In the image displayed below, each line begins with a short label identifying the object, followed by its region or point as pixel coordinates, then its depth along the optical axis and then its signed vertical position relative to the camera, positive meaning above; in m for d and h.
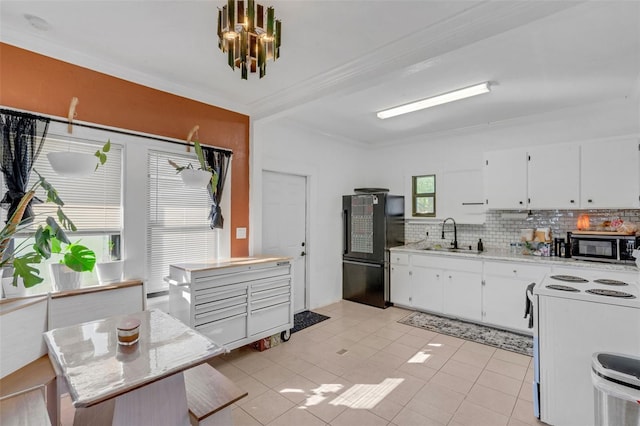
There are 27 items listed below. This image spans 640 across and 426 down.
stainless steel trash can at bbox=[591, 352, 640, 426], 1.54 -0.92
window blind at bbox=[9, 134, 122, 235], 2.35 +0.18
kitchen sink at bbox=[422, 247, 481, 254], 4.32 -0.54
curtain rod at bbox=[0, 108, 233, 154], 2.19 +0.72
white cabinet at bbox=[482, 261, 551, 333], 3.59 -0.95
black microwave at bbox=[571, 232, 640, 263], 3.16 -0.35
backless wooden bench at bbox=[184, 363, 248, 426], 1.51 -0.99
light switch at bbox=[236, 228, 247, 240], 3.57 -0.24
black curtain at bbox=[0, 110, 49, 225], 2.13 +0.43
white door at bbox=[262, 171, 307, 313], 4.14 -0.12
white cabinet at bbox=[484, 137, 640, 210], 3.28 +0.45
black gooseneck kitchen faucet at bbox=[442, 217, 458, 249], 4.64 -0.31
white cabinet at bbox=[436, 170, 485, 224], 4.46 +0.26
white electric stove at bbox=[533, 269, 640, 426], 1.89 -0.80
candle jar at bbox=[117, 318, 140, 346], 1.42 -0.57
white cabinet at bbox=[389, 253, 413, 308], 4.58 -1.04
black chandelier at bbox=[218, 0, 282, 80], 1.45 +0.89
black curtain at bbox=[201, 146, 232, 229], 3.25 +0.39
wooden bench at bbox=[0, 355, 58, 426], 1.66 -0.96
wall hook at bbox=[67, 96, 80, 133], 2.31 +0.79
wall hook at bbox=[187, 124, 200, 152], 3.05 +0.82
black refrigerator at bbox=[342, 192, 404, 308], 4.71 -0.46
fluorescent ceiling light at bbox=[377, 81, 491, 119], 3.06 +1.26
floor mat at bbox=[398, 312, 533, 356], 3.41 -1.48
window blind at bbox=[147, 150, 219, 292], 2.98 -0.09
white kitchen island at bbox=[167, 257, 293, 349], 2.75 -0.84
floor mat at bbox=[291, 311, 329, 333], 3.97 -1.48
